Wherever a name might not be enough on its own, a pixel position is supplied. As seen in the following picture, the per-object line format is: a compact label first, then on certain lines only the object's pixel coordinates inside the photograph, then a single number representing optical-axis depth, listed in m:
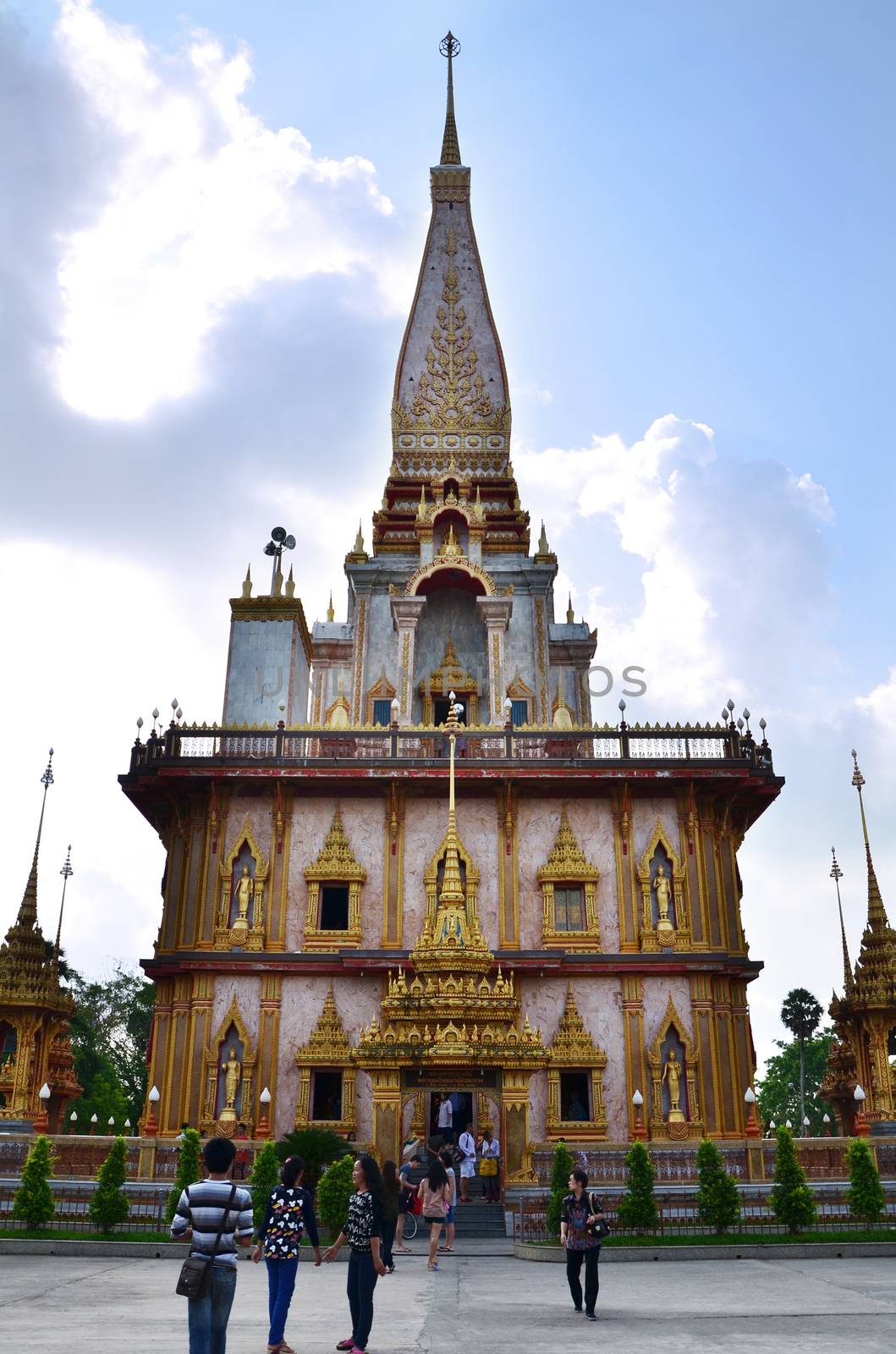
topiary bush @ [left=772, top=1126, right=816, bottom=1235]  19.86
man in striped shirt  7.84
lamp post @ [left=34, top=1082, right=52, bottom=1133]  28.28
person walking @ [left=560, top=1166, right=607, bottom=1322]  13.10
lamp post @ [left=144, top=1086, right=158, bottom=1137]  28.08
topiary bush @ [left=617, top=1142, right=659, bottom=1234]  20.00
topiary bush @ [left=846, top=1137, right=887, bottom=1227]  20.39
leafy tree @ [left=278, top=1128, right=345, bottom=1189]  22.27
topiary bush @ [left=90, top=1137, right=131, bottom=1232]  20.14
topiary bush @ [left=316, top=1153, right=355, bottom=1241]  19.12
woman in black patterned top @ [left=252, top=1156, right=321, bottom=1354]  10.16
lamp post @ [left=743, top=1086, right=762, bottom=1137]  28.34
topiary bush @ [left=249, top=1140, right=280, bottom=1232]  19.06
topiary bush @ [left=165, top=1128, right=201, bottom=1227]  20.19
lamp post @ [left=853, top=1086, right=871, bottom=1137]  28.42
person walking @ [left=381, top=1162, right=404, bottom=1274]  12.55
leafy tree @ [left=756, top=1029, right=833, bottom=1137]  82.69
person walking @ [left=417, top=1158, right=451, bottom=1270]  17.55
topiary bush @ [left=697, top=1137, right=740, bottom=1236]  20.09
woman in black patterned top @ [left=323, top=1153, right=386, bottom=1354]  10.14
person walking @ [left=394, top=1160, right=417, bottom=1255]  20.30
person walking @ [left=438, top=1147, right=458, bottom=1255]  19.86
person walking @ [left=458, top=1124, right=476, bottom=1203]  24.17
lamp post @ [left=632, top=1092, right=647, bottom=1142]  28.25
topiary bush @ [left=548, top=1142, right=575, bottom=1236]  19.34
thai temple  29.02
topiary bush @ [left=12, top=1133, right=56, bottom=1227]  20.17
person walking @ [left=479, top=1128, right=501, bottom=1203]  24.69
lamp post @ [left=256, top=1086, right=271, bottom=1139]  28.17
